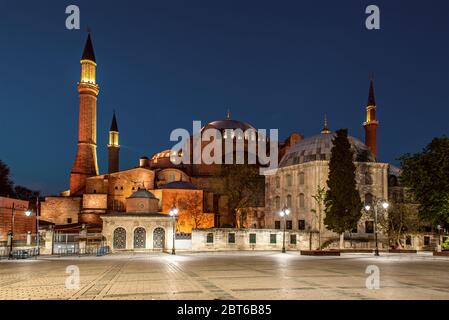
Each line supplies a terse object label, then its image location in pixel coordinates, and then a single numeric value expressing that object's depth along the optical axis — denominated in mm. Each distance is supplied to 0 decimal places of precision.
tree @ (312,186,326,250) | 41888
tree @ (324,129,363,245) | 39750
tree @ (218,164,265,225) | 51125
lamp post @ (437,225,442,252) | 37075
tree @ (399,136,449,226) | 34125
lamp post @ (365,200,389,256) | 45800
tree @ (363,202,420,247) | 43031
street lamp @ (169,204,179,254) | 35269
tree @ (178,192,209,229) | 54344
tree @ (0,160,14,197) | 68981
